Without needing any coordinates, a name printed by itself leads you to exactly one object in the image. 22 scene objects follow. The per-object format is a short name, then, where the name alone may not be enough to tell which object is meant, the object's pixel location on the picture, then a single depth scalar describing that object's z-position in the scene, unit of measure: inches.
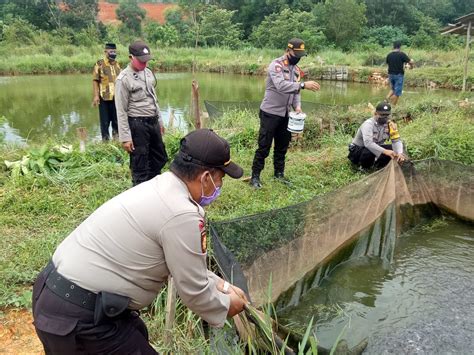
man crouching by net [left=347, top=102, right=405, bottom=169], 196.1
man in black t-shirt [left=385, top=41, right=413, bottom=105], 366.0
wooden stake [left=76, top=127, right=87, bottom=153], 220.4
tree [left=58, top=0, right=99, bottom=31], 1166.3
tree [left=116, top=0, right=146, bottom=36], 1416.1
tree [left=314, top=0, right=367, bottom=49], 1096.2
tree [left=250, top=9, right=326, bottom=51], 1005.8
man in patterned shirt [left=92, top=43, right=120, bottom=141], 243.3
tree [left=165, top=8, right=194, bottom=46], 1104.8
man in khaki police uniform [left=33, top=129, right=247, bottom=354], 58.1
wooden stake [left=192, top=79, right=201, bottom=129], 239.0
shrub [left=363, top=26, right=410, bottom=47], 1174.3
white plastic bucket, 181.5
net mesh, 118.9
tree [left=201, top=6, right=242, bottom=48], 1000.9
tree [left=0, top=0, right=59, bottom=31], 1159.0
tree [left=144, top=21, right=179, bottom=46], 1066.1
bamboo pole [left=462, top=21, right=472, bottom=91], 424.8
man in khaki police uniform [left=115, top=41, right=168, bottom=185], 154.3
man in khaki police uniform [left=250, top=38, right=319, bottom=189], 175.6
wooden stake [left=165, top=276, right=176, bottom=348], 94.2
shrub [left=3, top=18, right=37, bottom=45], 925.2
